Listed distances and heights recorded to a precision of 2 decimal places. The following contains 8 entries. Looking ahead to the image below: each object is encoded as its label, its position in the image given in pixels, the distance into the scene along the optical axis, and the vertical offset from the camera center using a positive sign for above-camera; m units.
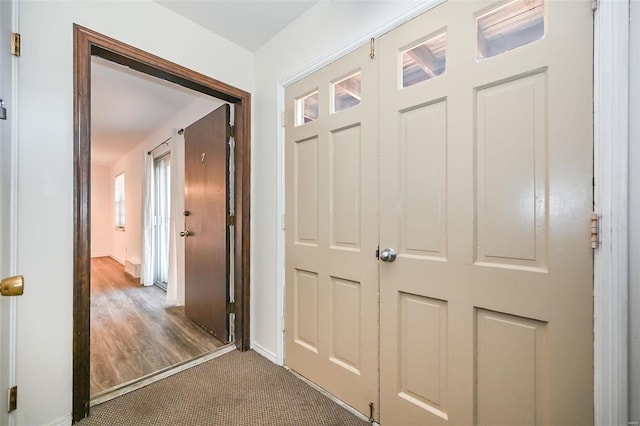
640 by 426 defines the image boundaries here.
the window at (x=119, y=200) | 6.79 +0.28
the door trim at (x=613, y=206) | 0.87 +0.02
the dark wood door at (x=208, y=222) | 2.42 -0.10
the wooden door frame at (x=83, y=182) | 1.50 +0.16
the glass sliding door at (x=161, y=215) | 4.63 -0.06
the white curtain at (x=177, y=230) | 3.48 -0.24
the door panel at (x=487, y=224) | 0.95 -0.05
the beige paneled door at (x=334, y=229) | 1.52 -0.11
